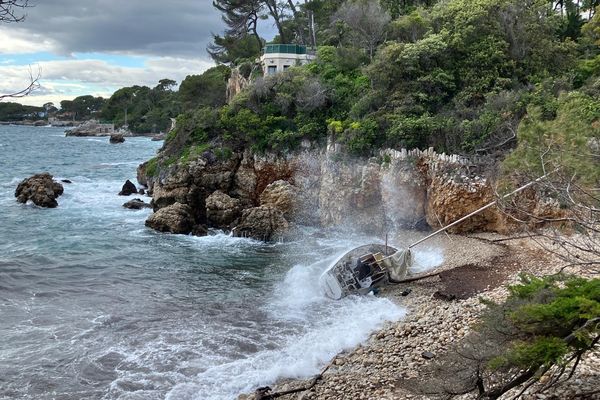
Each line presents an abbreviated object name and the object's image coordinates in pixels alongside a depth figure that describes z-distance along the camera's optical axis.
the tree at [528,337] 7.07
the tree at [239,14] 47.56
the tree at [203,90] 49.16
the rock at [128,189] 42.16
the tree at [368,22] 35.75
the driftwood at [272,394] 12.46
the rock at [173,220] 29.19
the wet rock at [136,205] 36.31
